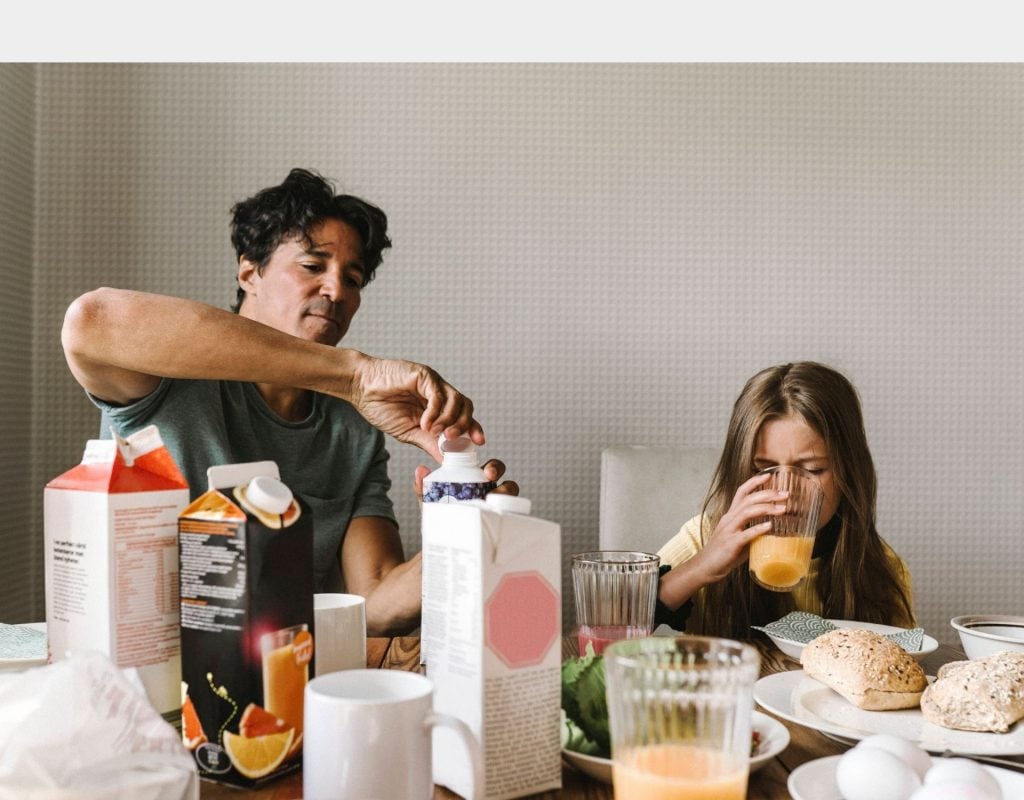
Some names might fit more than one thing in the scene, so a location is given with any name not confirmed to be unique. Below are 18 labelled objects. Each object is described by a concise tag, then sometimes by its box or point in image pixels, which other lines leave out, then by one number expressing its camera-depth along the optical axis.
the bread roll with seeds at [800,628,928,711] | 0.79
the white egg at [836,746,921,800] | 0.57
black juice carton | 0.60
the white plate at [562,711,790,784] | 0.64
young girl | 1.54
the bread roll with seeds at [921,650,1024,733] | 0.73
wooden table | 0.62
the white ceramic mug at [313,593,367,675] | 0.77
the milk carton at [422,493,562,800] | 0.60
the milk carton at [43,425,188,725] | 0.62
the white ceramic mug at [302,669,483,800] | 0.54
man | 1.04
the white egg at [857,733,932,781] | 0.60
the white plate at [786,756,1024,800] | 0.60
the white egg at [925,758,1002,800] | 0.55
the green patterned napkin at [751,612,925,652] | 1.04
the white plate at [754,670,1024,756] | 0.71
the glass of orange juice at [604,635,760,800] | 0.51
